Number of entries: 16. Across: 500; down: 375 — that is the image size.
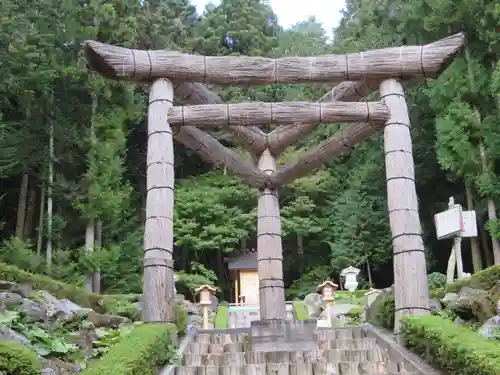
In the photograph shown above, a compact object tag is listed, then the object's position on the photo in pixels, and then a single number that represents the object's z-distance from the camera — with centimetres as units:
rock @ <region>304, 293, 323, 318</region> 1681
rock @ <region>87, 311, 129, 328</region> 900
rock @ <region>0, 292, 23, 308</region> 795
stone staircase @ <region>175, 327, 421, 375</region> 603
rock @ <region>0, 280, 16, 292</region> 955
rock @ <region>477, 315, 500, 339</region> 689
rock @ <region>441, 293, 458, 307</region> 893
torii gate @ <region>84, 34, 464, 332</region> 720
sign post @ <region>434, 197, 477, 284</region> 1360
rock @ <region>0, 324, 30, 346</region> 628
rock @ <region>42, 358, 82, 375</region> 638
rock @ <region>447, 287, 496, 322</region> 820
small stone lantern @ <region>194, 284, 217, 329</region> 1418
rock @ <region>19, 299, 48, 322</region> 780
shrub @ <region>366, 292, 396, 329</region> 750
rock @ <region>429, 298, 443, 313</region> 838
